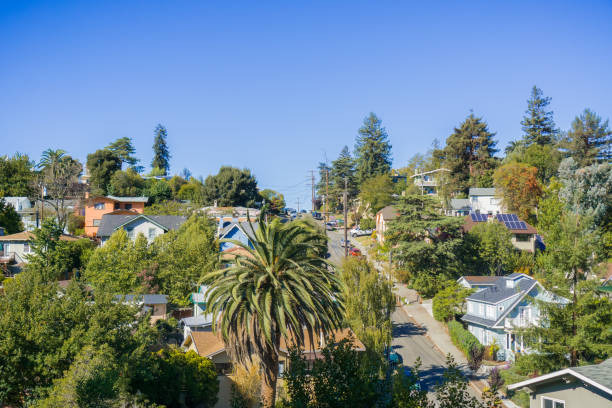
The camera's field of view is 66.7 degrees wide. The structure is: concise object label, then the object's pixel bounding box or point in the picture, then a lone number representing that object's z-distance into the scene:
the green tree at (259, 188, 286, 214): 111.70
